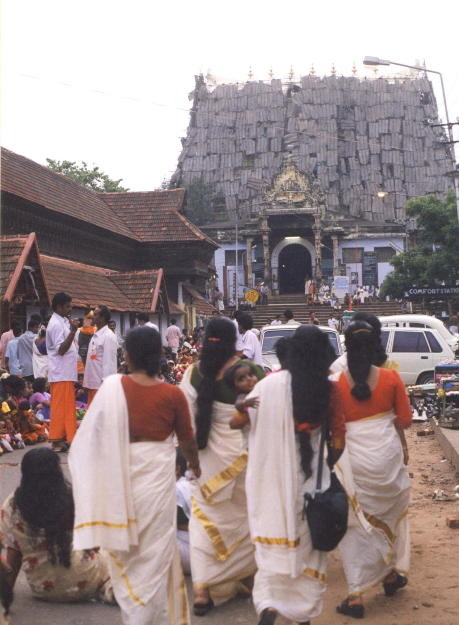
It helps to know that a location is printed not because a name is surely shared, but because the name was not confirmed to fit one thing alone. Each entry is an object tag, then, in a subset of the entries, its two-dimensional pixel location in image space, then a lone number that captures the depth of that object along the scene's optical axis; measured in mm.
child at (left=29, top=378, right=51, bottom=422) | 12492
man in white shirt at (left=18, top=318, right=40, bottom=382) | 13297
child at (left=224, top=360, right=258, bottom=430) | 5020
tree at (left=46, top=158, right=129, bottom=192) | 50062
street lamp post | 20798
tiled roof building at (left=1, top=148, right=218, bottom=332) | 21703
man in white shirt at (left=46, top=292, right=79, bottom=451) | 9969
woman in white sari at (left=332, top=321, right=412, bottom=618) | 5102
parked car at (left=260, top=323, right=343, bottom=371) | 14903
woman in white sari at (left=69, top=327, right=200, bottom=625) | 4098
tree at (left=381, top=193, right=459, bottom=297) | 33625
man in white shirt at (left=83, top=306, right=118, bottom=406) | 10648
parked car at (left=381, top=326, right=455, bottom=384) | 17688
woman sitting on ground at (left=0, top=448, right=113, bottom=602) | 4680
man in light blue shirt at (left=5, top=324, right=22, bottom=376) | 13141
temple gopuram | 66438
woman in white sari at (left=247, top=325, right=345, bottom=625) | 4262
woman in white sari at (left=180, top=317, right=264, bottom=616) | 5078
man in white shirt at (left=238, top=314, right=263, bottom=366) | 10570
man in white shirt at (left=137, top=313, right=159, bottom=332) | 12469
